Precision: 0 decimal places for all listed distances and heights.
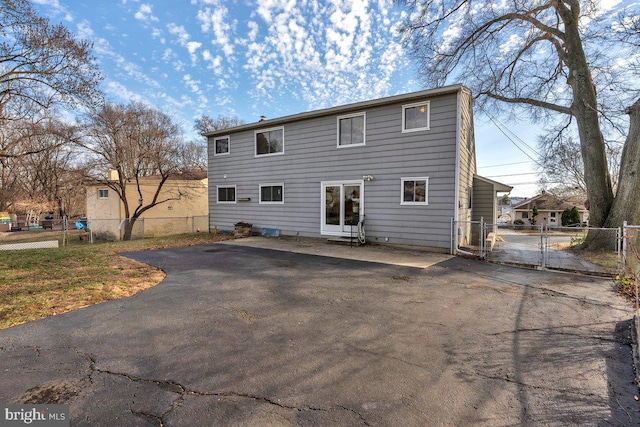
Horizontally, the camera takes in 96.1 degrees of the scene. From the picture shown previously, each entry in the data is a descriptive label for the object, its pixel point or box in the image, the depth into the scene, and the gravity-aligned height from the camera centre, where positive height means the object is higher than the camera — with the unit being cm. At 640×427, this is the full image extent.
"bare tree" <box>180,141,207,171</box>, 1747 +468
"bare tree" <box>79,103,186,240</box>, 1356 +303
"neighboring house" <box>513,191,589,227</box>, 4431 +6
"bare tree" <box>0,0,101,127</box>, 709 +388
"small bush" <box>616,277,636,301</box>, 505 -147
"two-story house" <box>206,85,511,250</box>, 927 +140
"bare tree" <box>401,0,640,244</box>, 951 +601
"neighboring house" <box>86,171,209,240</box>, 1788 -4
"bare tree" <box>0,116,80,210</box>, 2570 +250
